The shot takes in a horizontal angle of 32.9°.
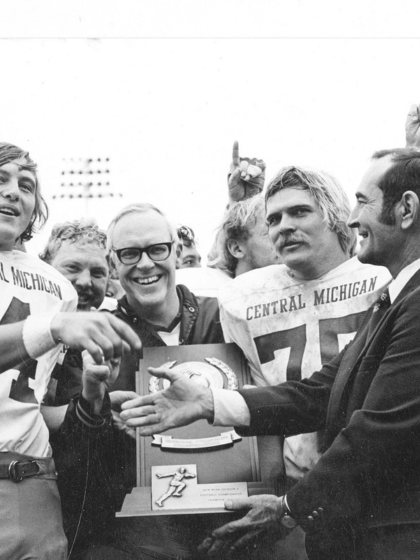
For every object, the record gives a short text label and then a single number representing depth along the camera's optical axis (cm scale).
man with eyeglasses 268
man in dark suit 189
